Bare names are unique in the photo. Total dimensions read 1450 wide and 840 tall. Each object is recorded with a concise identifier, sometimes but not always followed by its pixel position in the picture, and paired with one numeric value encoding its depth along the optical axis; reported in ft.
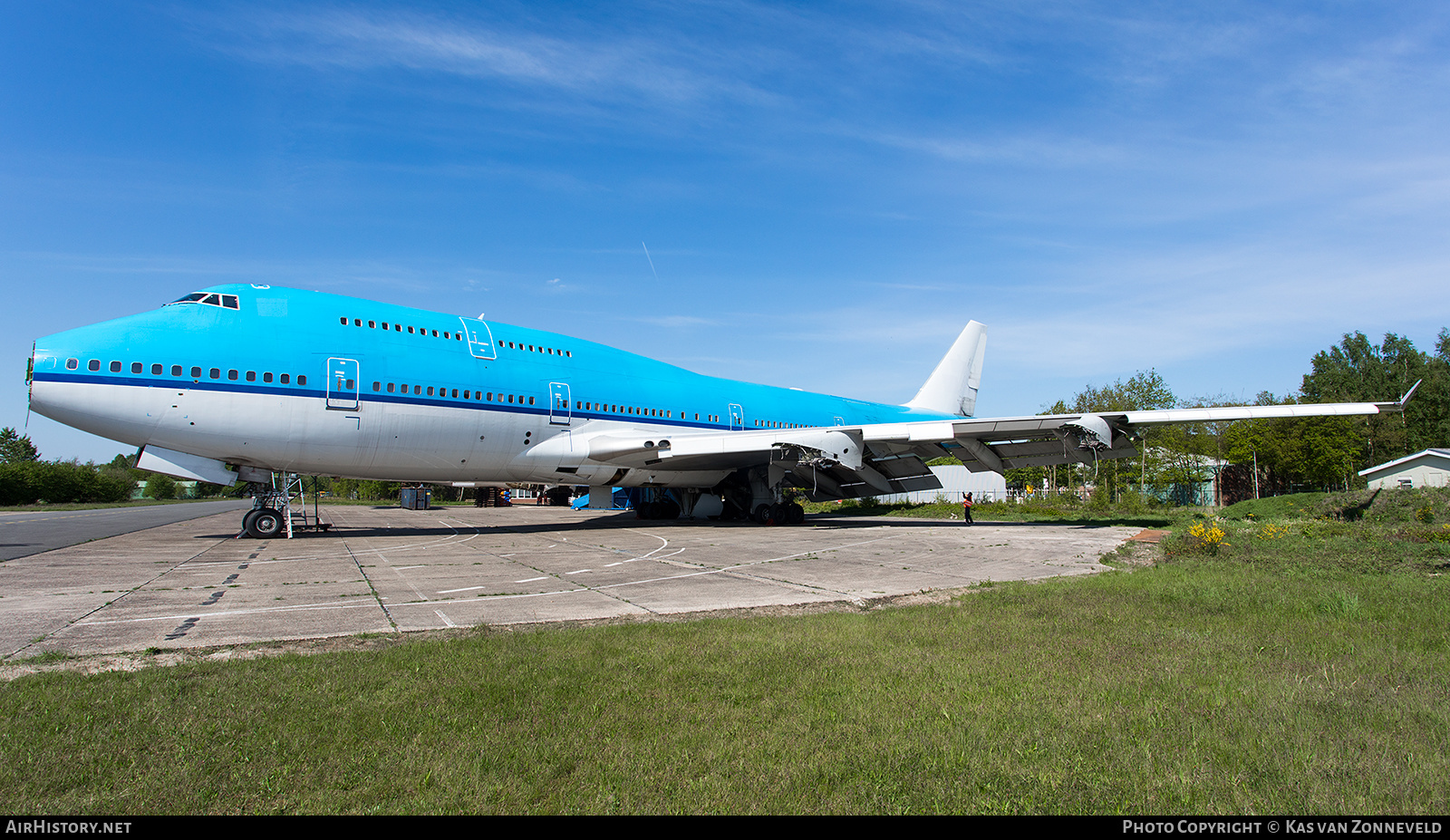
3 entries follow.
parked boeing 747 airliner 51.16
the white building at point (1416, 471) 118.73
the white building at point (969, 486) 153.89
